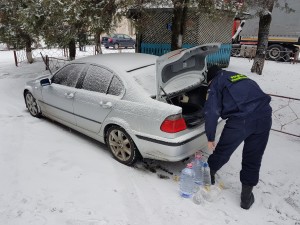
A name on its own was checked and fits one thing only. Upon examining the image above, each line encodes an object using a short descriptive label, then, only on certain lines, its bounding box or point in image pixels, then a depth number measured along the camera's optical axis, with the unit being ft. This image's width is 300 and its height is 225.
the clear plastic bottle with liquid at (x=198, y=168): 11.66
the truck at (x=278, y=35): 49.78
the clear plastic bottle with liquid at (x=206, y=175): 11.58
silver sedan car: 11.30
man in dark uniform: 9.67
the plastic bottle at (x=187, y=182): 11.00
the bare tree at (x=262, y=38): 27.42
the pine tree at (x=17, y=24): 23.67
